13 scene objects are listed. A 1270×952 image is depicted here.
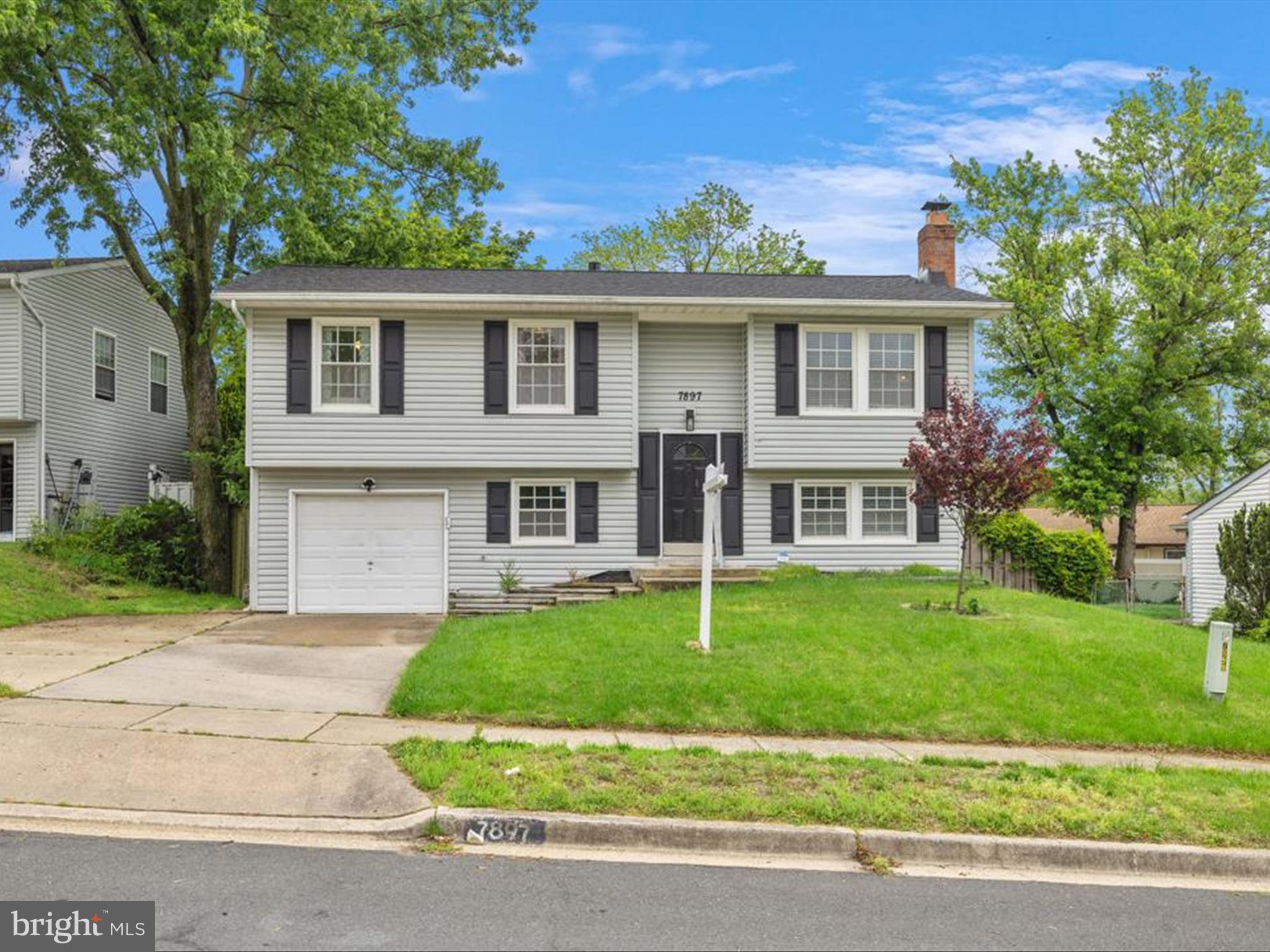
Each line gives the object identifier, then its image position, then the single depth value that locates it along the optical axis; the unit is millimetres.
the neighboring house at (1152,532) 53375
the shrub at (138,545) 19734
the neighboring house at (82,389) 20641
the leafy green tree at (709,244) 39438
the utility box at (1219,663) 9953
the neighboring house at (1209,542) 25938
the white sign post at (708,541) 10828
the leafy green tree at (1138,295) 31594
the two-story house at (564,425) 17438
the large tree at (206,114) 18562
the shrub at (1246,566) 19797
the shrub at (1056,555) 21469
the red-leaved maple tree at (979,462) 12836
